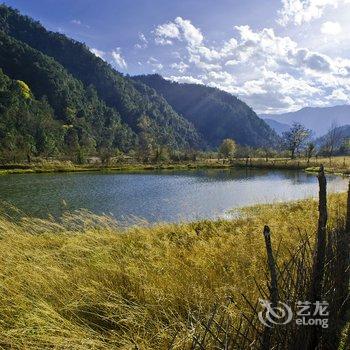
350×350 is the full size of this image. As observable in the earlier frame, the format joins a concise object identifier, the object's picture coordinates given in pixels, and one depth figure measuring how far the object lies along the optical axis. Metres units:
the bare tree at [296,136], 95.38
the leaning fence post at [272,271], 2.31
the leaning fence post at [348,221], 5.54
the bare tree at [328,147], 93.82
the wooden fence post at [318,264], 3.06
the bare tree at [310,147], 83.39
